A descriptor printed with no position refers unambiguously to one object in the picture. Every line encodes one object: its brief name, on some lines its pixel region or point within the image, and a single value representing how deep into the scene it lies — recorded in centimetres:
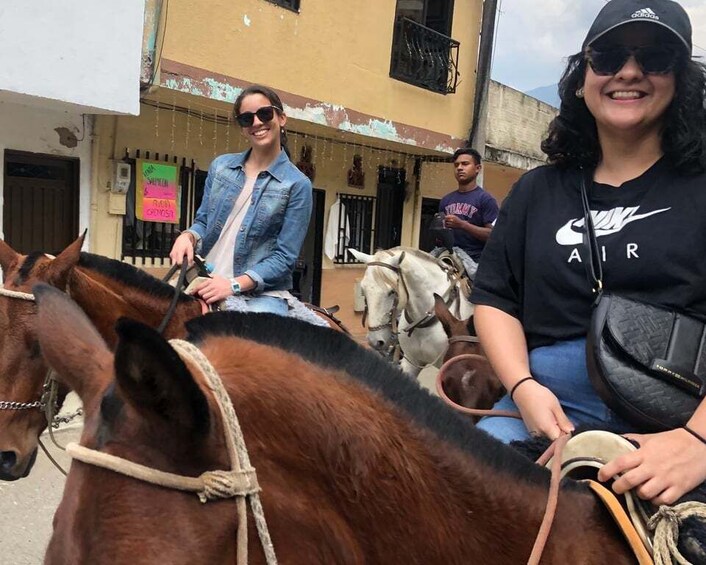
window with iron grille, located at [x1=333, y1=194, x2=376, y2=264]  1077
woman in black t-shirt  161
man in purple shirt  680
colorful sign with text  774
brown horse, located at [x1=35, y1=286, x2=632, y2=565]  88
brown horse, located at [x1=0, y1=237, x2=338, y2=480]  261
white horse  636
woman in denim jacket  342
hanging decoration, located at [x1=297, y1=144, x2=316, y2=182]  986
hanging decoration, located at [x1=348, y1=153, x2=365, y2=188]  1073
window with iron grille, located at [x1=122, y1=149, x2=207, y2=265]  775
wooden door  684
